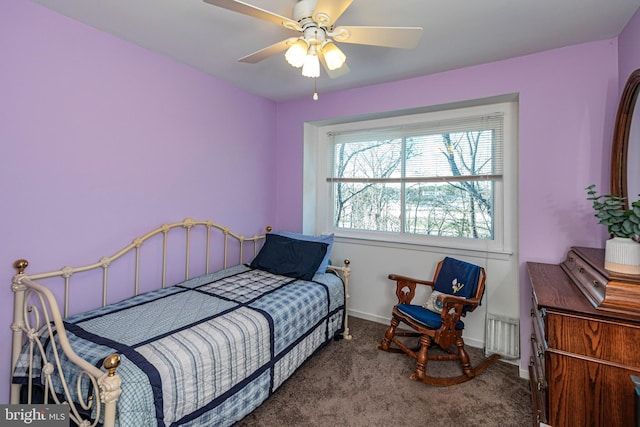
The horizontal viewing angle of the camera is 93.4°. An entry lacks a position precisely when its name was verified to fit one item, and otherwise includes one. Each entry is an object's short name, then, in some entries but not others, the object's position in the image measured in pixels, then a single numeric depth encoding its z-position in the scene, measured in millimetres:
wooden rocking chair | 2117
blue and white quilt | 1281
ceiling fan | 1296
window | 2597
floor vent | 2385
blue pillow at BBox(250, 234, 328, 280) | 2611
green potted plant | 1291
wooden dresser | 1218
